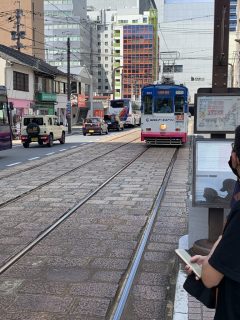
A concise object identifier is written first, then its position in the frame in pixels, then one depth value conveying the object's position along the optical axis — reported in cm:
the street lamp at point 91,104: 4584
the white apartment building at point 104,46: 10974
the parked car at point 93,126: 3002
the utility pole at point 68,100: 3342
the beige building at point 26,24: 6314
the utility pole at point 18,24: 3825
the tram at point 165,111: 1805
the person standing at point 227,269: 153
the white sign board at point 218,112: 427
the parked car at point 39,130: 1953
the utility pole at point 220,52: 438
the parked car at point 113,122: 3718
